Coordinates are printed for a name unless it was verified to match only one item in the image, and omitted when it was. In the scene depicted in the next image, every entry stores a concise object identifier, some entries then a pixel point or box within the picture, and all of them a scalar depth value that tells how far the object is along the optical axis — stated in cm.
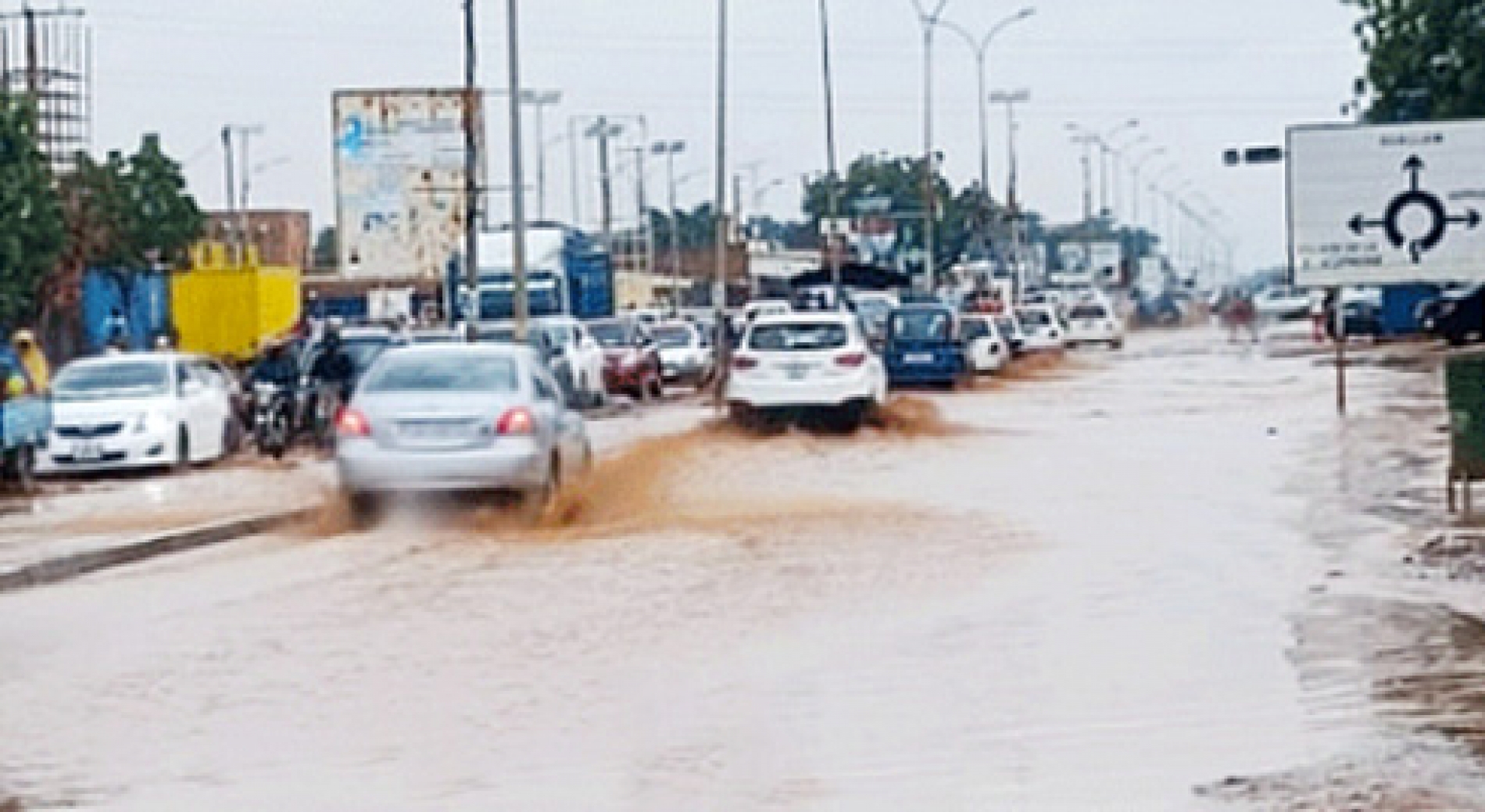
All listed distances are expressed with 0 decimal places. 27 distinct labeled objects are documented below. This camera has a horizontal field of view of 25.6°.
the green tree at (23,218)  6004
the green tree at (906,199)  14338
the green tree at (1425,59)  7444
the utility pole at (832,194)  7881
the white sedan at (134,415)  3550
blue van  5800
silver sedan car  2544
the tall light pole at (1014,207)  11675
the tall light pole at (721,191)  5853
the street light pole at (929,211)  9331
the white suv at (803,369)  4062
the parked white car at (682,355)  6538
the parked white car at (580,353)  5209
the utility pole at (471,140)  5400
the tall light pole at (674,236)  11466
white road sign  3488
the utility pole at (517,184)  4869
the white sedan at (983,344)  6575
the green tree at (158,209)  7100
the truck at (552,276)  6047
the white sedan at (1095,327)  9300
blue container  6372
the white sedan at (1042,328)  8238
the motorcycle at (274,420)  3938
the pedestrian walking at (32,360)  3353
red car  5819
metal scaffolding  6988
